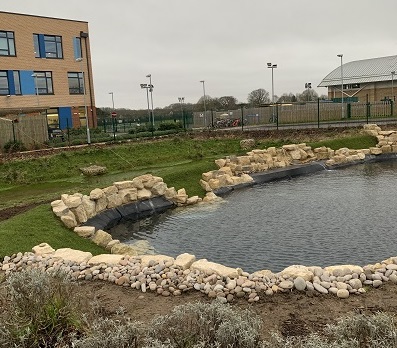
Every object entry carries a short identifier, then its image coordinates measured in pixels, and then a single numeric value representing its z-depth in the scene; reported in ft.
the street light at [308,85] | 160.84
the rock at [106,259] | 21.86
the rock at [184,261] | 20.45
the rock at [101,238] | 29.14
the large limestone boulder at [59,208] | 31.95
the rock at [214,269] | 18.98
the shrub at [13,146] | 70.64
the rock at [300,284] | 17.99
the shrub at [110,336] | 11.69
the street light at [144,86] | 129.43
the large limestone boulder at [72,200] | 33.59
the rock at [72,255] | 22.54
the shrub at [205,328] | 11.78
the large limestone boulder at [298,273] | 18.62
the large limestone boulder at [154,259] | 21.17
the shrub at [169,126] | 103.65
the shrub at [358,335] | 11.04
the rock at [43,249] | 24.28
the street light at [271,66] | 137.41
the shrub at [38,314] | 12.62
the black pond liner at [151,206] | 36.27
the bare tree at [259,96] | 250.98
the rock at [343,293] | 17.29
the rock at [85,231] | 30.07
